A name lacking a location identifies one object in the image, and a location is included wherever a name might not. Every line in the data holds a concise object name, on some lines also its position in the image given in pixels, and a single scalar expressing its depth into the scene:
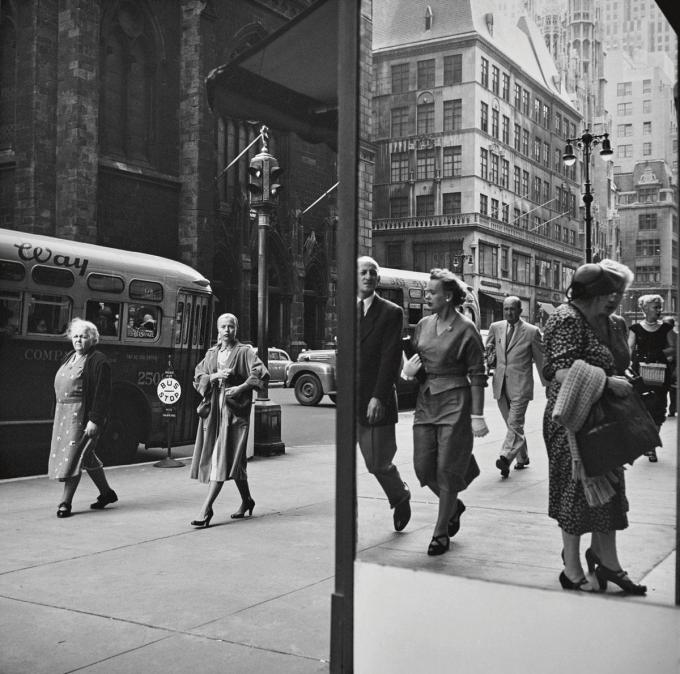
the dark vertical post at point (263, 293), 10.32
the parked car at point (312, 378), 19.38
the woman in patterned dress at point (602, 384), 3.03
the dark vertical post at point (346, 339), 3.49
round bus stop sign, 10.77
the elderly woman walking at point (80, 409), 7.89
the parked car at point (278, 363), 22.97
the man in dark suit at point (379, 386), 3.50
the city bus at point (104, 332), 10.10
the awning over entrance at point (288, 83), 5.05
